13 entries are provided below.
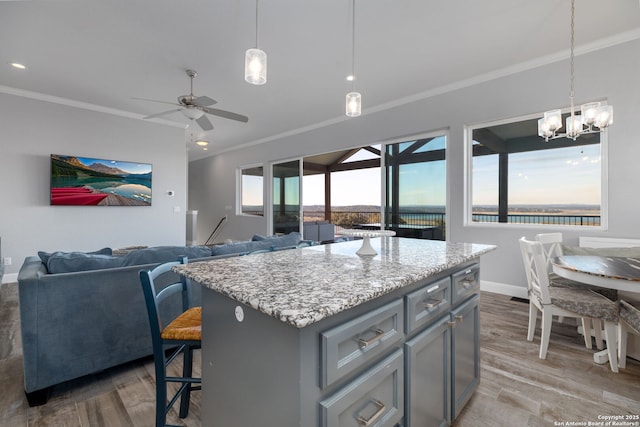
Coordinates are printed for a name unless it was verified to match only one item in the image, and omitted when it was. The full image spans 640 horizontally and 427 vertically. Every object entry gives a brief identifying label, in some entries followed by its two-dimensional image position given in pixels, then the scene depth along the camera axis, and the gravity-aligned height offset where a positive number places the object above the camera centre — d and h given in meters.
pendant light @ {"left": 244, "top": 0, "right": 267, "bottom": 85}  1.87 +0.98
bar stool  1.28 -0.55
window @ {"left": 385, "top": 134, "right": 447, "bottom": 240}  4.32 +0.43
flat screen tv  4.53 +0.56
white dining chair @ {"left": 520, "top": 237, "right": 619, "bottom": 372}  1.99 -0.65
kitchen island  0.78 -0.41
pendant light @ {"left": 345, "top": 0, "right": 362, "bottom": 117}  2.19 +0.85
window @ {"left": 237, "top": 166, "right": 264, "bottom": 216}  7.37 +0.65
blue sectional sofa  1.66 -0.63
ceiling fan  3.36 +1.29
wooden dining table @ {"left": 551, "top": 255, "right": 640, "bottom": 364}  1.65 -0.35
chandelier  2.35 +0.81
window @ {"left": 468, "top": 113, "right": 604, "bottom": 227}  3.23 +0.46
